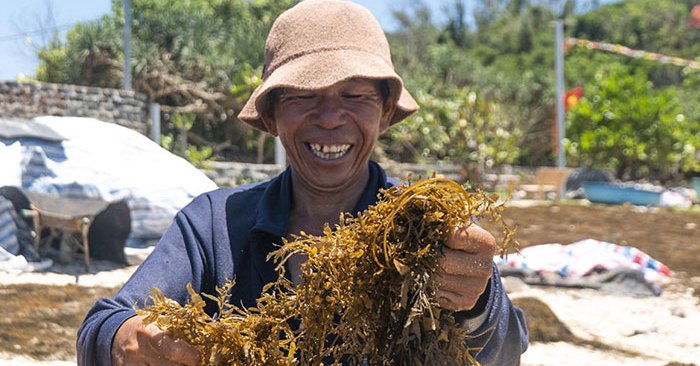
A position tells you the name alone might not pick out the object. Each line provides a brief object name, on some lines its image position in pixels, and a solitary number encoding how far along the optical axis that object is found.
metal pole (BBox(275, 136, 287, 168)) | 10.08
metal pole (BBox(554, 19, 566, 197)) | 21.38
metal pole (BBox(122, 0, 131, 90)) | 14.02
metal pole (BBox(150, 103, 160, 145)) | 11.96
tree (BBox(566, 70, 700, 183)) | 21.11
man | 1.58
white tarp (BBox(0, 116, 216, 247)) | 7.09
